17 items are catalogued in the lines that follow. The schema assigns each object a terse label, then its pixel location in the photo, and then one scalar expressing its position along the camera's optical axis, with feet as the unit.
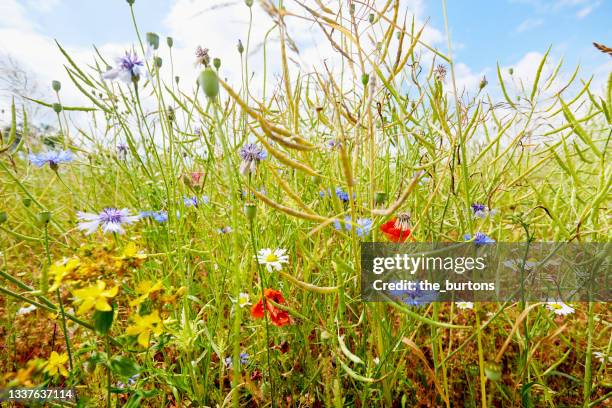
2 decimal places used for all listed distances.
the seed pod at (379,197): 2.06
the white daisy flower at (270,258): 2.68
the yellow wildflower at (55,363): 1.92
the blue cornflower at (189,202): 3.40
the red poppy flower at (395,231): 2.52
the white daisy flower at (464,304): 3.36
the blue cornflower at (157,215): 3.08
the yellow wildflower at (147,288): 1.80
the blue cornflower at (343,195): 3.32
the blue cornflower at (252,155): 3.02
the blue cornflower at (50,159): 3.37
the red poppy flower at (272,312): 2.50
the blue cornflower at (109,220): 2.64
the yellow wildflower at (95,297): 1.52
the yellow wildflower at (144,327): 1.68
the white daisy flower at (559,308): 2.74
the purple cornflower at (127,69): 2.61
